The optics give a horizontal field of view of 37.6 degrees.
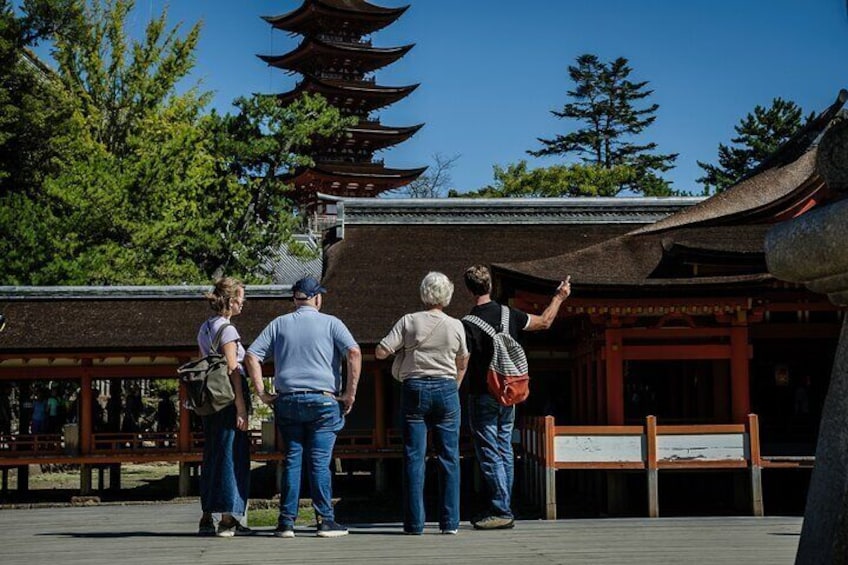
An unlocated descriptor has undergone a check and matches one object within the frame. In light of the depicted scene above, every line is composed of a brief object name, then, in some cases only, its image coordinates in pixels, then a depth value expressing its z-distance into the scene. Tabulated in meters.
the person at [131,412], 24.45
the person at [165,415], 24.88
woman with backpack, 7.53
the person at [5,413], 23.84
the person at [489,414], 7.77
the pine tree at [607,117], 56.94
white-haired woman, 7.48
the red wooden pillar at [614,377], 14.02
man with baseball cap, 7.36
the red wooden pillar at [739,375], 13.78
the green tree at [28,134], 26.22
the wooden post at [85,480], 20.55
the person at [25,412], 25.94
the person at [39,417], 23.06
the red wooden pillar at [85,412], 20.30
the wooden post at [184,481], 20.22
